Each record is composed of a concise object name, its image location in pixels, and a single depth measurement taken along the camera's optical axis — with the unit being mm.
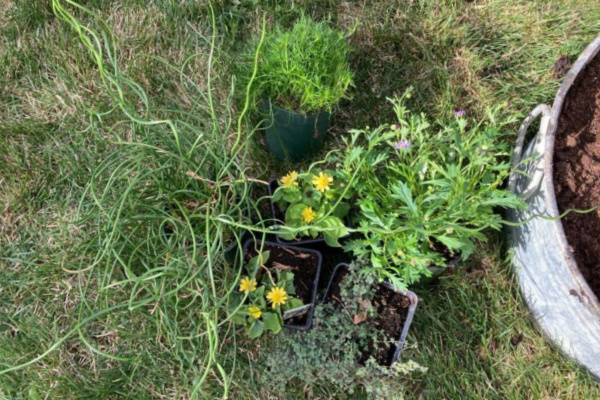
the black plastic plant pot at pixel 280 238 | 595
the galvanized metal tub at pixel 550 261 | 499
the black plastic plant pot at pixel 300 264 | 588
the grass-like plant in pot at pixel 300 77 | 580
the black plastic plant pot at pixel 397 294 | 558
